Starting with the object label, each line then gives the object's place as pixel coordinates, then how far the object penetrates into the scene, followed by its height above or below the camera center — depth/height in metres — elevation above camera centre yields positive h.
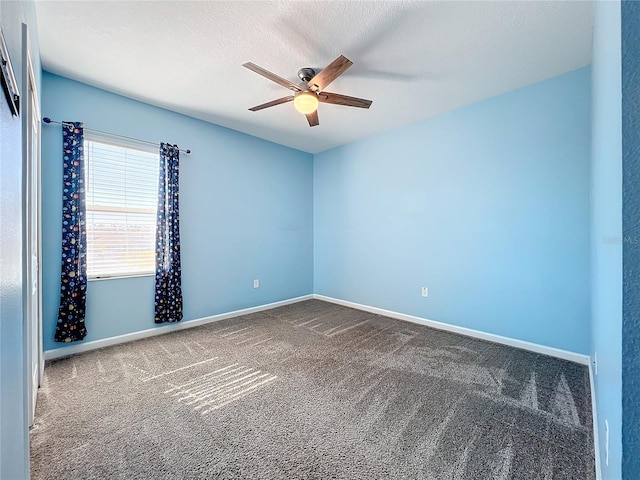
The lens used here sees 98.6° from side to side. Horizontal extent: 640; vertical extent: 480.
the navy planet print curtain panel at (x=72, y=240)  2.52 -0.02
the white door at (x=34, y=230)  1.29 +0.04
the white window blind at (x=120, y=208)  2.75 +0.32
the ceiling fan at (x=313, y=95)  2.11 +1.22
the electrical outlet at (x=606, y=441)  1.03 -0.80
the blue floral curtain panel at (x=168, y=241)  3.12 -0.04
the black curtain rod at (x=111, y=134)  2.46 +1.06
